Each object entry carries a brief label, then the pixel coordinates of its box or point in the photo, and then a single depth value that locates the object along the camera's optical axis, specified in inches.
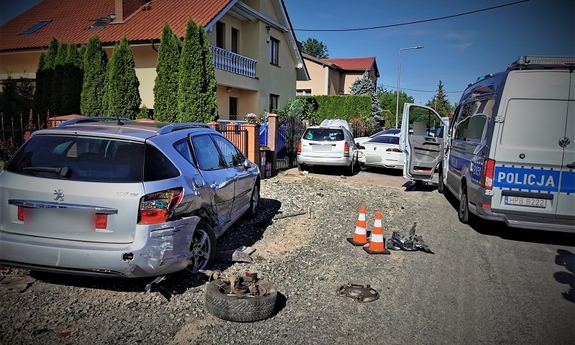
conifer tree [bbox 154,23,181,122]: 551.2
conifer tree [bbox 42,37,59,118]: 582.9
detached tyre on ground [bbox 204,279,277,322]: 145.9
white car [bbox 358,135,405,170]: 569.6
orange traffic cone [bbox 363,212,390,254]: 233.3
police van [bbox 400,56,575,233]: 244.1
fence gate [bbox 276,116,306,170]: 603.2
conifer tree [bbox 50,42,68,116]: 566.9
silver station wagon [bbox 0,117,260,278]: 145.3
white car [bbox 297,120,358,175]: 529.3
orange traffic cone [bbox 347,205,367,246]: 246.3
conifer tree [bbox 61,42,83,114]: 558.3
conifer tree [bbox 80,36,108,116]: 538.9
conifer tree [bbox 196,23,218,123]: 550.6
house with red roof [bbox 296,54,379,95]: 1721.2
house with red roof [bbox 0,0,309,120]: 663.1
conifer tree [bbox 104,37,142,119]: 518.0
